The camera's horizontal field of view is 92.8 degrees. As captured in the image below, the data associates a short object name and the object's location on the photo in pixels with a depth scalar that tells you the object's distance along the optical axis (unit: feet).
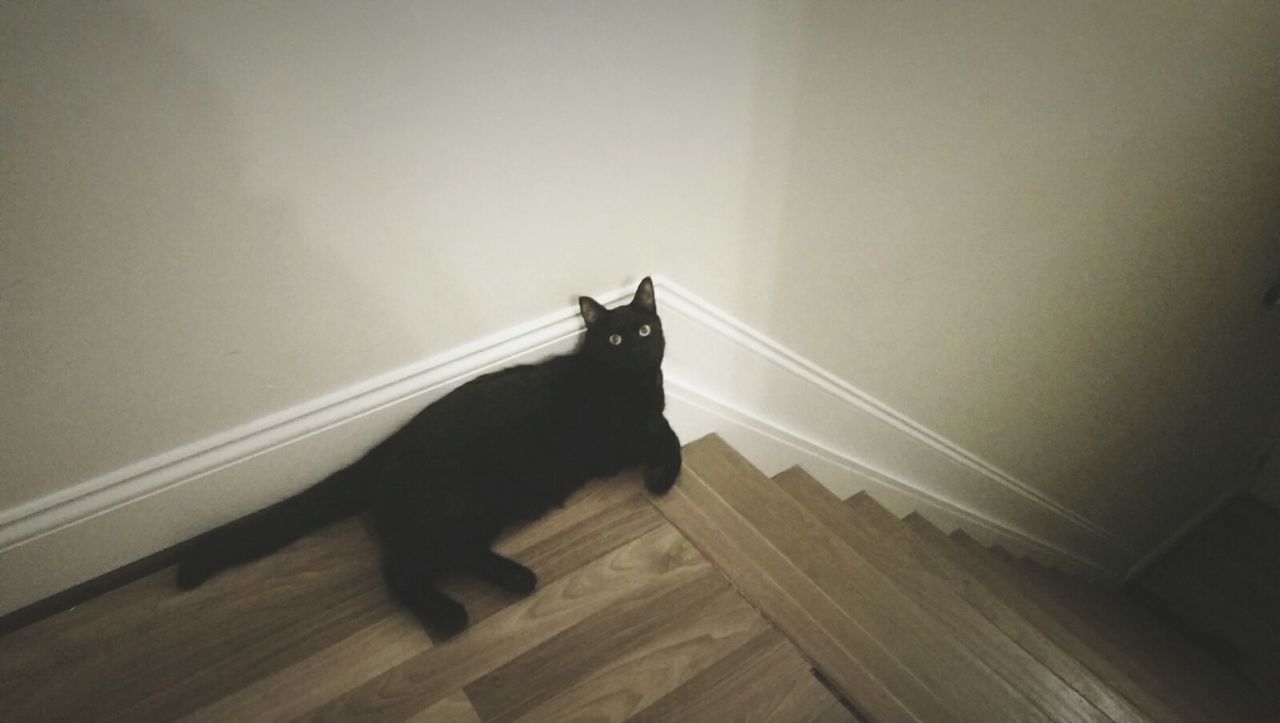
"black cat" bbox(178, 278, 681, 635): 3.59
